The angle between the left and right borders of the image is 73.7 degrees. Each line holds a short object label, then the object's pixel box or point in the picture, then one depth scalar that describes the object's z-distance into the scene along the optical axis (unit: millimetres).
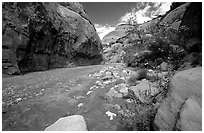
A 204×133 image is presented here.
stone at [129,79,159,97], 4336
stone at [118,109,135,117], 3741
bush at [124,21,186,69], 6770
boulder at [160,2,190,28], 15280
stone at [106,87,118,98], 5155
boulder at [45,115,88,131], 2961
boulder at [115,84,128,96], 5141
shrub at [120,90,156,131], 3045
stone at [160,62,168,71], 6592
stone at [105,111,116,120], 3817
